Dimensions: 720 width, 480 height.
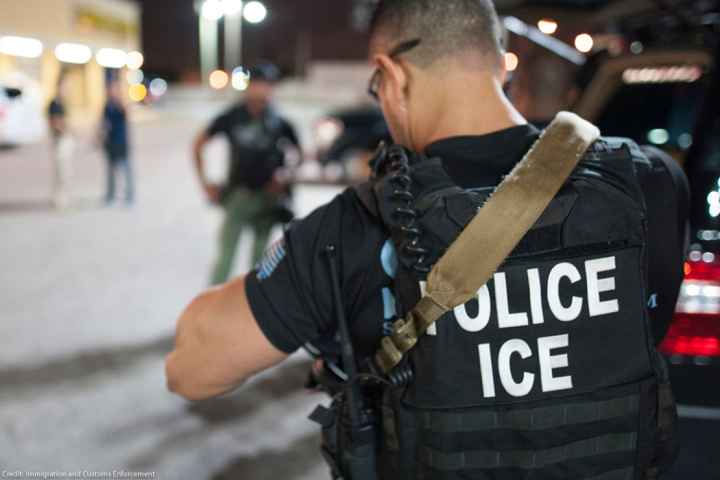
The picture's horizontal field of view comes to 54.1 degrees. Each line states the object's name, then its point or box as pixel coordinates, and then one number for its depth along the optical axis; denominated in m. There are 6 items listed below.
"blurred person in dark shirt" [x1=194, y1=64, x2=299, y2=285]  5.06
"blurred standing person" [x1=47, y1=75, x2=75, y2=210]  9.55
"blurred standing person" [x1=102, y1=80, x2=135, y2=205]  10.51
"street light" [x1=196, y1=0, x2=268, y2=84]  36.97
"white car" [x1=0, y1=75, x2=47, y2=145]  11.58
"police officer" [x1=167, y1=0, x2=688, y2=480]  1.29
